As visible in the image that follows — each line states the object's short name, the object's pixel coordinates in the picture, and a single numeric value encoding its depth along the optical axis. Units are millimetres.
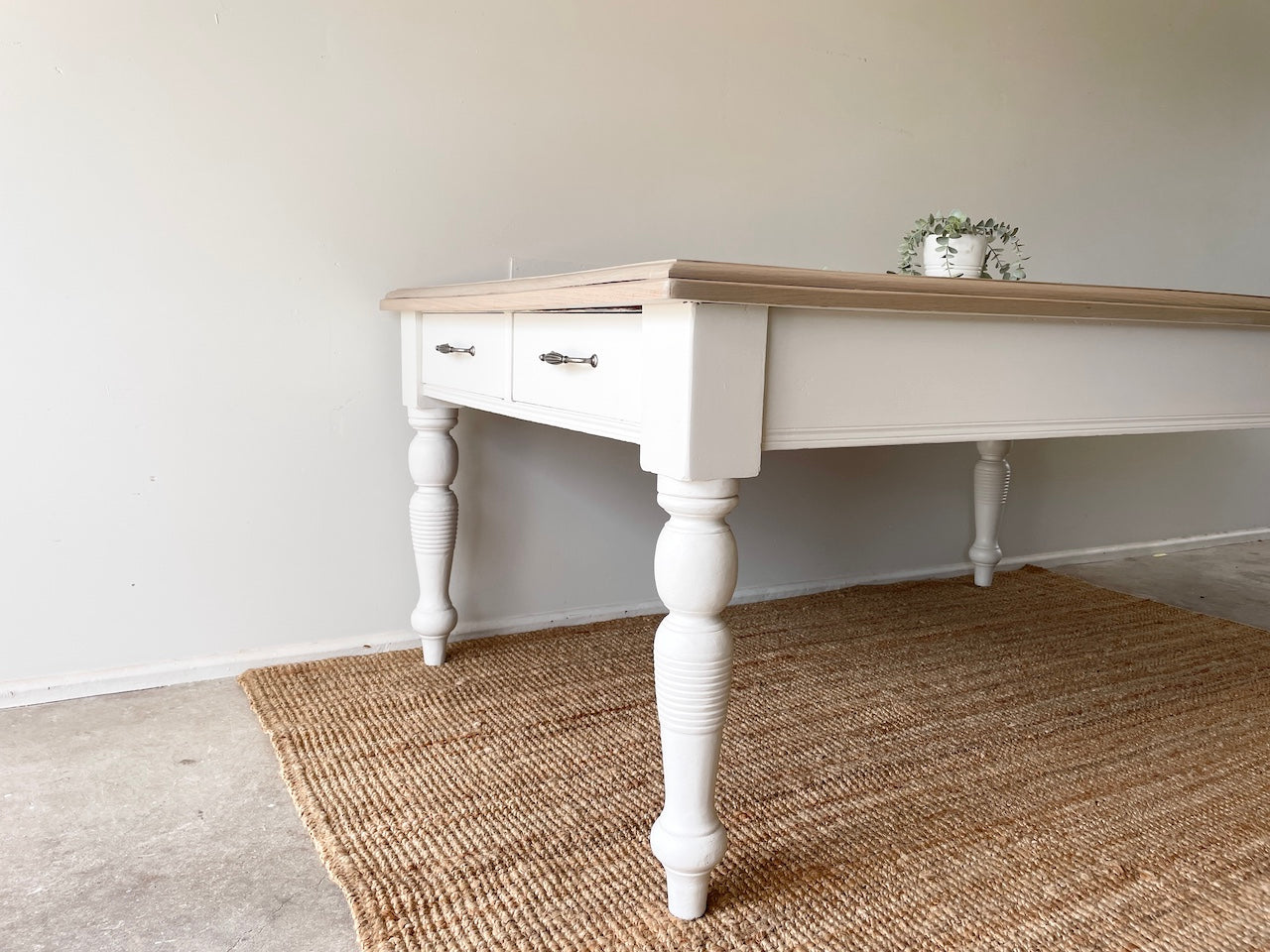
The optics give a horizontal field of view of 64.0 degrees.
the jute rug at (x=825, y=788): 980
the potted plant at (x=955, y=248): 1289
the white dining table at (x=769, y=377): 886
